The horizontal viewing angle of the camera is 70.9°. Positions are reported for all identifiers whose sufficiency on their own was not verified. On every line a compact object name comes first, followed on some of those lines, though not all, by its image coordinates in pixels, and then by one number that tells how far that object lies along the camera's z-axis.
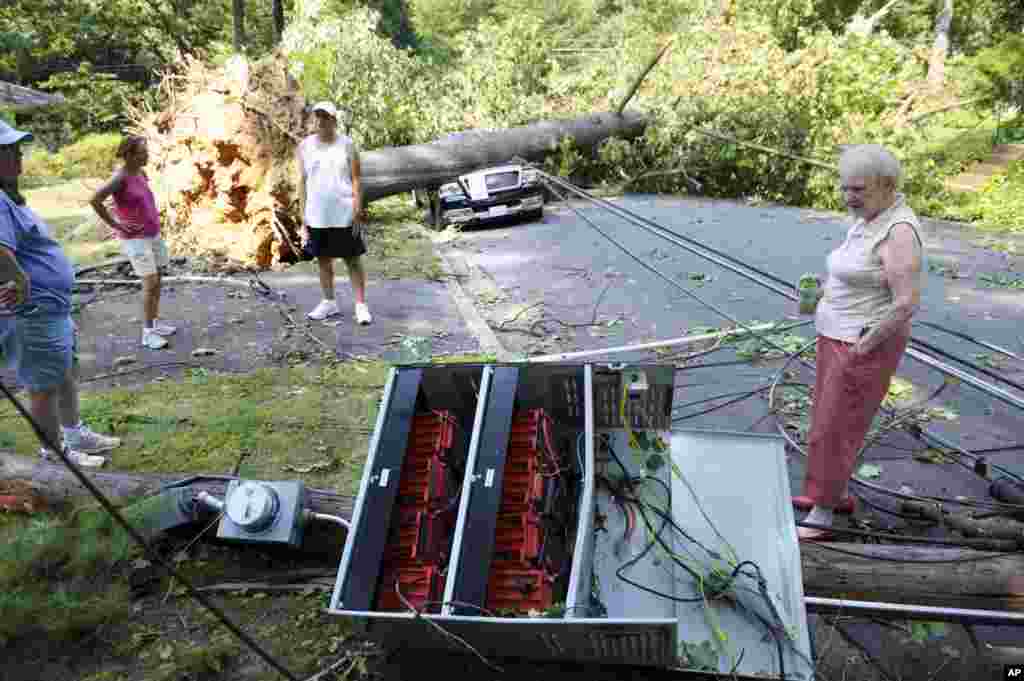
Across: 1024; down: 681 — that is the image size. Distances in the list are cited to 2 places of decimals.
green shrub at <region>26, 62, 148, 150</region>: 20.39
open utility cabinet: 2.23
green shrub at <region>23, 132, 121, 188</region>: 16.97
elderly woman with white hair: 2.70
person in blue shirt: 3.04
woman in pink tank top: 4.79
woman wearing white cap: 5.58
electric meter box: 2.66
